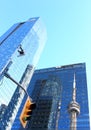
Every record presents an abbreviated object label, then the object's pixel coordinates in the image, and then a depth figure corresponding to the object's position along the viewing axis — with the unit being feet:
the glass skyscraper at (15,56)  170.76
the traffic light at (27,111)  22.88
